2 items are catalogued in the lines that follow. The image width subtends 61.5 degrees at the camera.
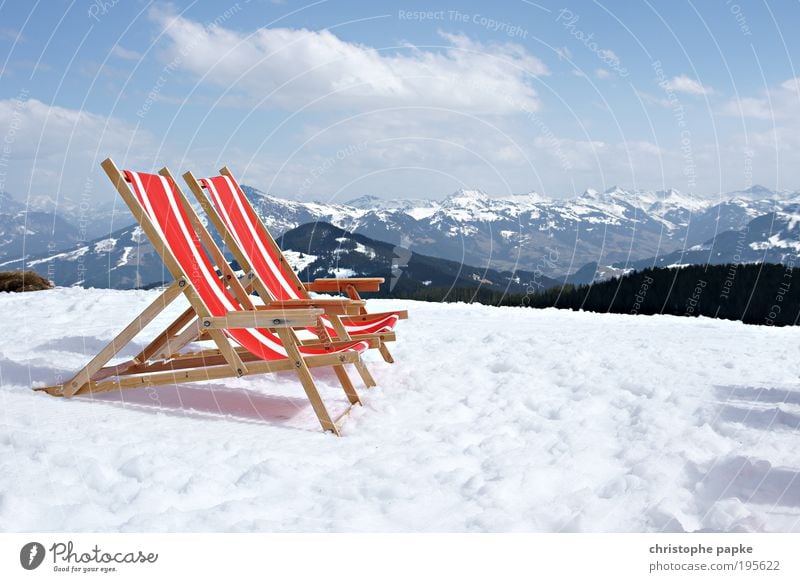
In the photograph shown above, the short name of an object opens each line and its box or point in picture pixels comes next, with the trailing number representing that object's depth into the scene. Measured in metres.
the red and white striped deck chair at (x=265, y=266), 5.12
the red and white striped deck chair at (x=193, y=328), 3.84
